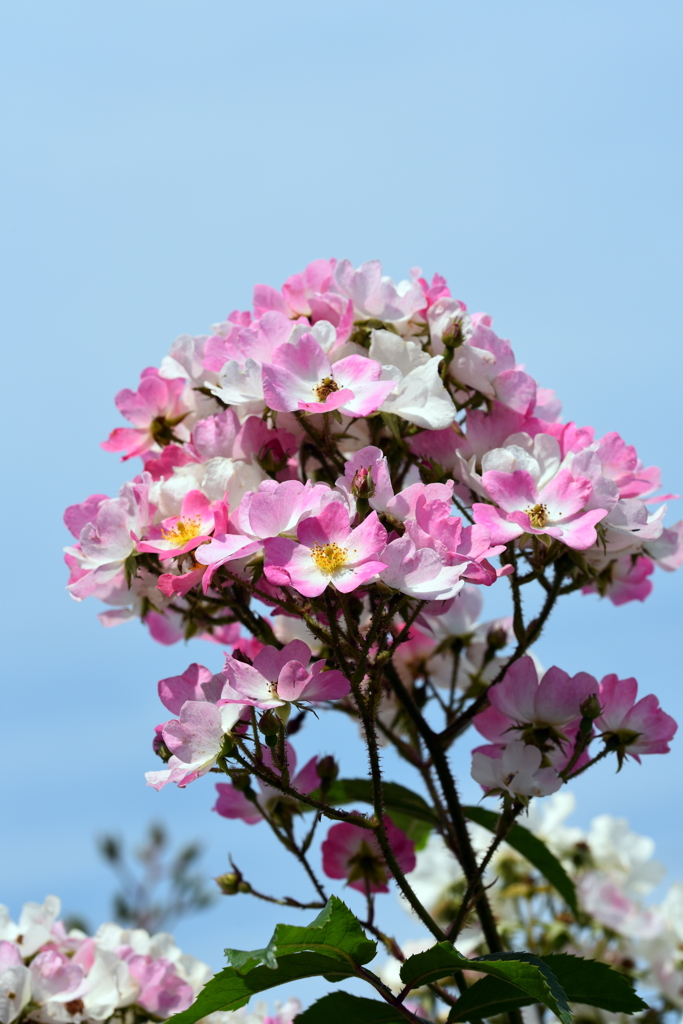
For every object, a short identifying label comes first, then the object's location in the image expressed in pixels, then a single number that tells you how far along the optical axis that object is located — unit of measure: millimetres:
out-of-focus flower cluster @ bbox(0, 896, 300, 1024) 1234
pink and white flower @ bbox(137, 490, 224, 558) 1115
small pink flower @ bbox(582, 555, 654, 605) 1237
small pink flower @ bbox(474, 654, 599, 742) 1150
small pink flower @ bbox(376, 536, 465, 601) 1071
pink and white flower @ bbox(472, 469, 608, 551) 1118
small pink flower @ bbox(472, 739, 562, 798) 1132
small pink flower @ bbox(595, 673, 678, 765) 1154
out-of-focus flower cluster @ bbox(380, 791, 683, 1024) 1605
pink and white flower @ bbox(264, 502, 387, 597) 1073
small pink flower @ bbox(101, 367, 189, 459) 1206
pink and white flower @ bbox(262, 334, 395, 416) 1119
